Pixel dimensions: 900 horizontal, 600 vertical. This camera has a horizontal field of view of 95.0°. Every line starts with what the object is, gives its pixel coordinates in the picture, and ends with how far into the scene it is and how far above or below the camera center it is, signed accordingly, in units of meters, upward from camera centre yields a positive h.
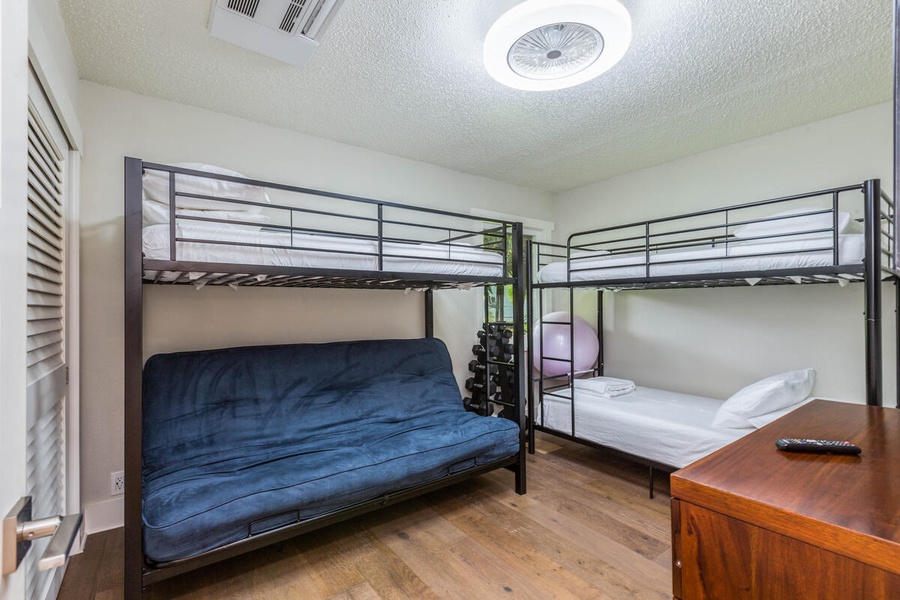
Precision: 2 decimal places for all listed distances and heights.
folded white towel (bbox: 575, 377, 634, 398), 3.14 -0.67
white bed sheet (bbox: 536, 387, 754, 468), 2.33 -0.77
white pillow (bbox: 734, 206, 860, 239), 2.10 +0.39
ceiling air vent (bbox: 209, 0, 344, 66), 1.62 +1.16
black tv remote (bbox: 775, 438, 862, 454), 1.05 -0.38
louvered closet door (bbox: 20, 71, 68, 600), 1.44 -0.10
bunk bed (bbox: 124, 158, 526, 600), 1.57 +0.03
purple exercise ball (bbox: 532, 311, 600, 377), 3.53 -0.39
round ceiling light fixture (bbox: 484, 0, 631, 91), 1.49 +1.04
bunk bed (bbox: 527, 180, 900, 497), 1.89 +0.15
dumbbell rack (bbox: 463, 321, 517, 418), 3.39 -0.62
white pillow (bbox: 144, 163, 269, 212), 1.71 +0.50
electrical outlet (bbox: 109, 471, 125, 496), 2.20 -0.97
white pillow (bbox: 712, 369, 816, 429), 2.20 -0.54
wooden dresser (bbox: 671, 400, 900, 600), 0.69 -0.41
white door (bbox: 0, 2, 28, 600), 0.48 +0.06
